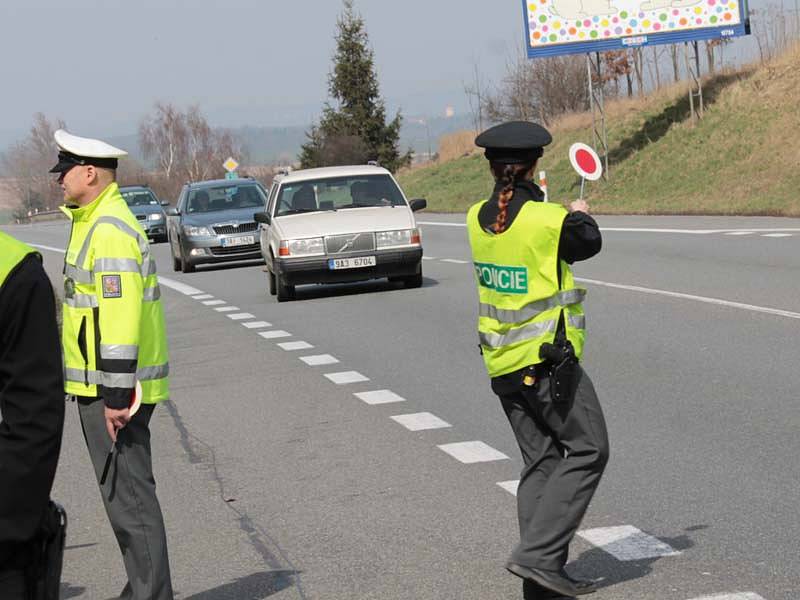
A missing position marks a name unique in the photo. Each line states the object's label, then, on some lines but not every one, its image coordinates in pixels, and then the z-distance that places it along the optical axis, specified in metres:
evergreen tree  82.19
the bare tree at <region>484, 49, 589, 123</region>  67.00
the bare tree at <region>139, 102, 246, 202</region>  172.50
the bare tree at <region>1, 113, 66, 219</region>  178.38
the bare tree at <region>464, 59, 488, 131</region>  71.70
